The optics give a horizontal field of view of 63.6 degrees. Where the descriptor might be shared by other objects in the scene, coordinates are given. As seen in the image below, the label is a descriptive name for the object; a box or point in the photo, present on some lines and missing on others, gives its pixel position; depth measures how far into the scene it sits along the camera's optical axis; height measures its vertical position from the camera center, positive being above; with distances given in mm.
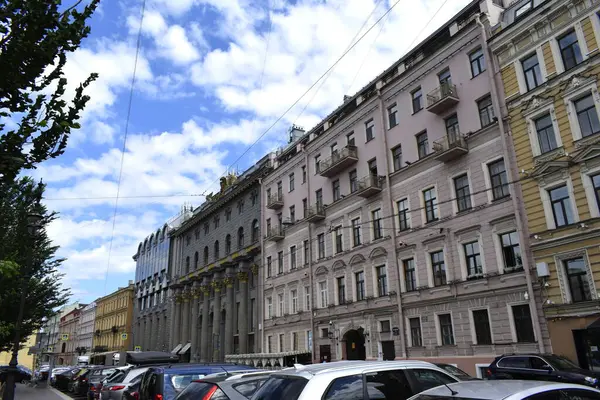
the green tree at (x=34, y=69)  7348 +4443
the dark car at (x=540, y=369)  14773 -813
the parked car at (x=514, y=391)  5027 -473
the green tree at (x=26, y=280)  22312 +4540
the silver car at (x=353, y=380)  6309 -383
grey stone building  47969 +9254
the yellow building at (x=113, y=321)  86438 +7577
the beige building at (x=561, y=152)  19953 +8206
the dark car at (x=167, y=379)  11133 -449
